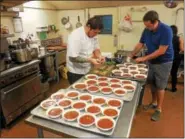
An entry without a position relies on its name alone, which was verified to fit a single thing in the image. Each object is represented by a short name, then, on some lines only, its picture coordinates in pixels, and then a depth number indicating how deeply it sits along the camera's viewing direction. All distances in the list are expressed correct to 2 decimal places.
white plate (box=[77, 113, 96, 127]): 1.04
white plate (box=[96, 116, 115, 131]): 1.00
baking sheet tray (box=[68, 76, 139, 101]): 1.38
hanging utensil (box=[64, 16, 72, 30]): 4.44
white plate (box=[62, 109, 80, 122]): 1.09
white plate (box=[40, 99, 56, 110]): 1.24
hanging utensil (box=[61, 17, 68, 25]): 4.46
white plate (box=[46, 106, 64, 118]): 1.12
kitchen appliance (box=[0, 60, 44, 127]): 2.24
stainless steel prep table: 1.00
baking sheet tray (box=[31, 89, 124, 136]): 1.00
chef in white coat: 1.88
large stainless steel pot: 2.51
